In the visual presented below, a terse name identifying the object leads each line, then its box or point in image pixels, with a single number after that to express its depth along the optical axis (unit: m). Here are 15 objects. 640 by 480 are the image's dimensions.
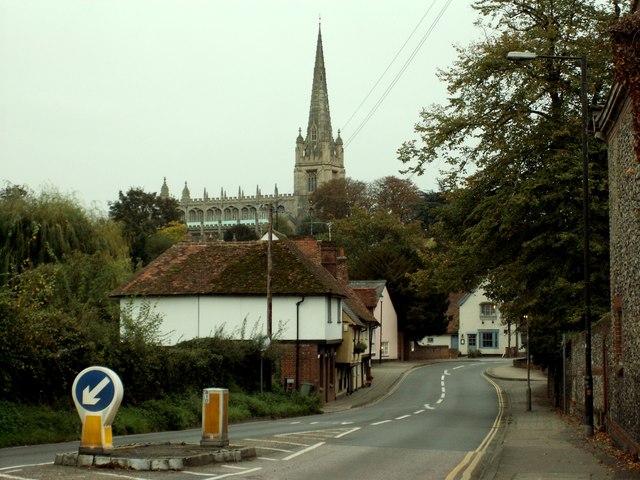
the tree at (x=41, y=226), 40.62
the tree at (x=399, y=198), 124.31
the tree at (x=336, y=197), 141.00
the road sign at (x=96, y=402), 13.45
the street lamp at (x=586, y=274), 23.25
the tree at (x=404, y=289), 81.44
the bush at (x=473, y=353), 94.88
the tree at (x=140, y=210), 100.61
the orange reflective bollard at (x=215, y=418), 15.91
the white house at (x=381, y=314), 71.25
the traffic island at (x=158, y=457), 13.39
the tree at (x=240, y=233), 157.39
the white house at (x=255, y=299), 44.47
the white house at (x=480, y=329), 96.25
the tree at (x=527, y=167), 31.20
